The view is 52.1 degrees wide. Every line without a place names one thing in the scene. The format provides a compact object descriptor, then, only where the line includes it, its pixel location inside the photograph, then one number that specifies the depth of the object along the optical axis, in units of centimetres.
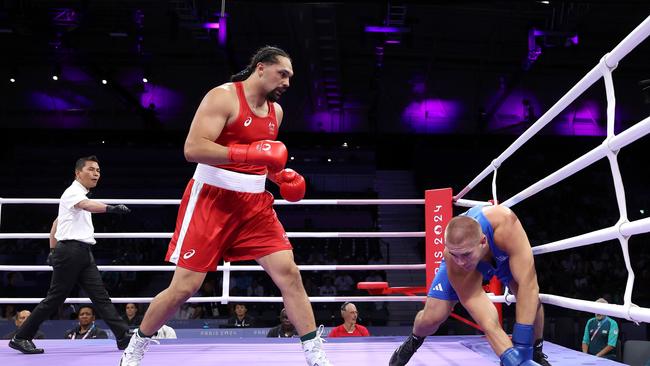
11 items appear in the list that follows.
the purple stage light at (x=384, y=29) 1090
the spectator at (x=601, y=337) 612
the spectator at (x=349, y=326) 508
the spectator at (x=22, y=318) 564
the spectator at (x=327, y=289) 957
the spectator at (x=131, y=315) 714
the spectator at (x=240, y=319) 682
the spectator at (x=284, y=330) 572
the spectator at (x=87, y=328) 560
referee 346
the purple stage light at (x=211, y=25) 1058
